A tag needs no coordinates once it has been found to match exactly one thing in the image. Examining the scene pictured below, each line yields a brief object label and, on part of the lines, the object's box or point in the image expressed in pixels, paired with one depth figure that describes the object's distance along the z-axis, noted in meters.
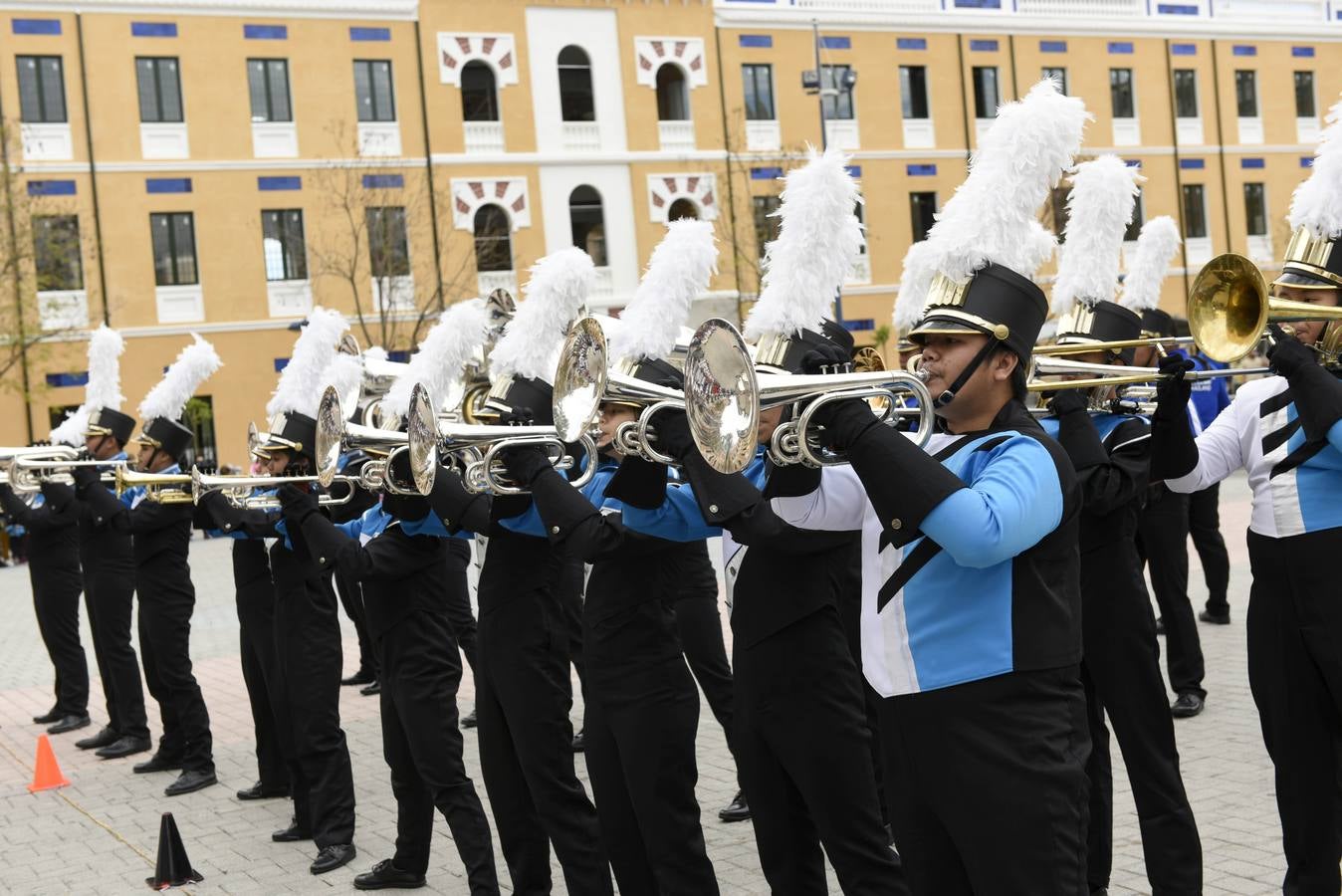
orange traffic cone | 9.10
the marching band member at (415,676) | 6.07
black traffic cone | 6.78
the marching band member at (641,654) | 4.98
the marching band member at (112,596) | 9.88
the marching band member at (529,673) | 5.56
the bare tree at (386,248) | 32.06
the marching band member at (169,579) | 8.97
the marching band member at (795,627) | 4.55
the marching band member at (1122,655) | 5.04
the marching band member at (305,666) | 7.08
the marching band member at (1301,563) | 4.62
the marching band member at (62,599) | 10.98
